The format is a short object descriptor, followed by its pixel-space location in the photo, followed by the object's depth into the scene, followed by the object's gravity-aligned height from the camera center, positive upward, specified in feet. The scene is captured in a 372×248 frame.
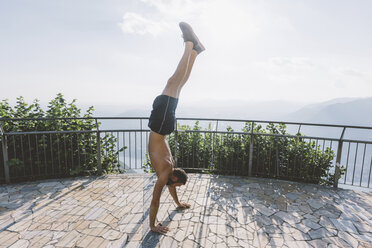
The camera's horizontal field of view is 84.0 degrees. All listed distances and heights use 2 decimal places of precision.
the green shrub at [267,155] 16.74 -4.22
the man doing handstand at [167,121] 9.29 -0.80
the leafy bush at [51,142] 15.65 -3.24
